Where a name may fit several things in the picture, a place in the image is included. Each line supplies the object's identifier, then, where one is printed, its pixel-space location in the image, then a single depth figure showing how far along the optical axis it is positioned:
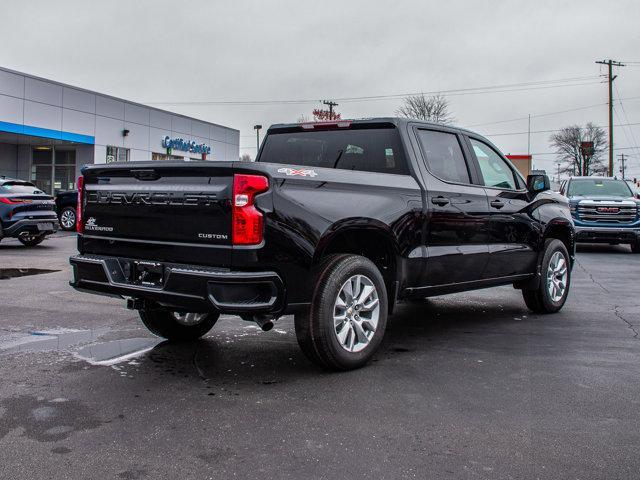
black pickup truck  4.28
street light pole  56.91
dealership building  29.20
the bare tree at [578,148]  97.25
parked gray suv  14.61
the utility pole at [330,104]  64.38
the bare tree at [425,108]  56.94
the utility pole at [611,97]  45.91
